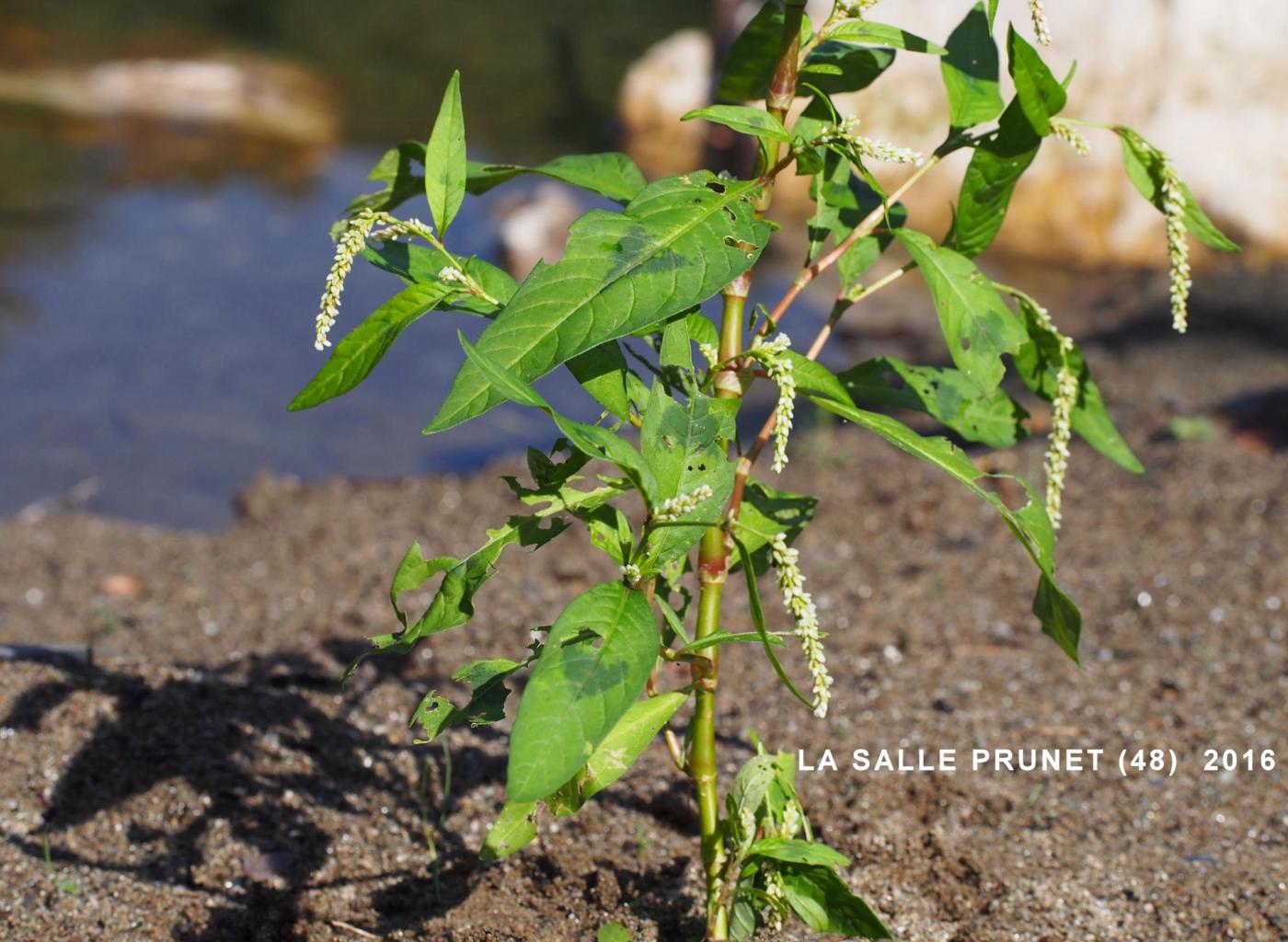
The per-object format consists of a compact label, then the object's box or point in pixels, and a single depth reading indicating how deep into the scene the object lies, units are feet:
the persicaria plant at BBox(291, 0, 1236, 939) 4.08
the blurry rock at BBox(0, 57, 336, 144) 34.71
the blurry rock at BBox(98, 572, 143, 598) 11.92
